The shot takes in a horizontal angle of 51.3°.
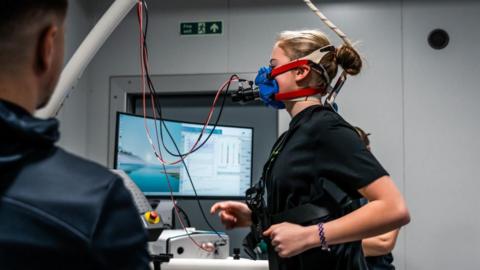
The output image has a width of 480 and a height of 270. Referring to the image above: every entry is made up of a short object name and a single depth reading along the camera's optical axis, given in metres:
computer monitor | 2.43
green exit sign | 3.11
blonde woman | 1.17
